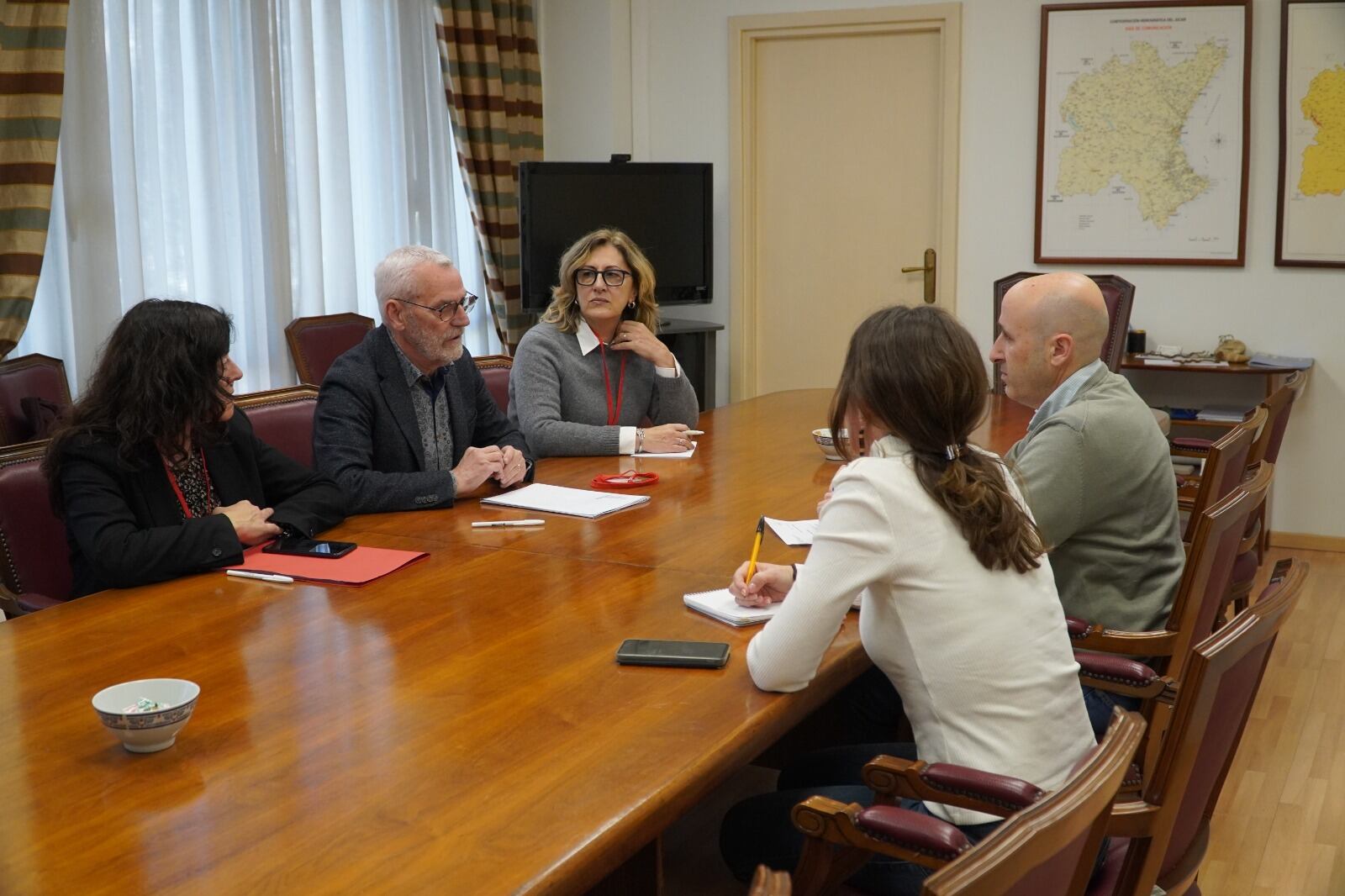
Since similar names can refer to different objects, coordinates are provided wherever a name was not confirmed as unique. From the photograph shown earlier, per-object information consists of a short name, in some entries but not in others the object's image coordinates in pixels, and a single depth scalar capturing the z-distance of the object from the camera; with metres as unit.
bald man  2.41
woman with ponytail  1.68
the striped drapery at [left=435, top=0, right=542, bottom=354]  5.67
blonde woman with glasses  3.59
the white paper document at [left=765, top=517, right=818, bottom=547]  2.51
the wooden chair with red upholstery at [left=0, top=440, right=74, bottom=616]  2.53
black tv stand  5.94
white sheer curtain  4.15
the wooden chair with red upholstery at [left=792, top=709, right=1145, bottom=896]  0.94
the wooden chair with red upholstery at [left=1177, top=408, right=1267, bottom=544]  2.54
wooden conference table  1.29
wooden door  5.91
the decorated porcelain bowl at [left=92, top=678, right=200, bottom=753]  1.50
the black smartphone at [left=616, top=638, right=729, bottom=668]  1.83
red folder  2.26
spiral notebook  2.01
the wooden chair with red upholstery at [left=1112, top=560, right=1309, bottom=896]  1.43
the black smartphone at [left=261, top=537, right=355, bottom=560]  2.39
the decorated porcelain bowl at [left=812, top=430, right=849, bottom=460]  3.43
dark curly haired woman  2.29
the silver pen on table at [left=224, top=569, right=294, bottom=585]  2.26
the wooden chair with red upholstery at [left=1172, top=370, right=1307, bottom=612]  3.30
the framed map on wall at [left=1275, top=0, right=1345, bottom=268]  5.12
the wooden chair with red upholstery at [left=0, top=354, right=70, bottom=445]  3.56
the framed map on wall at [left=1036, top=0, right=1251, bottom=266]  5.34
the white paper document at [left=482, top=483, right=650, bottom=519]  2.78
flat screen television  5.59
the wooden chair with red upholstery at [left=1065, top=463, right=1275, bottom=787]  2.11
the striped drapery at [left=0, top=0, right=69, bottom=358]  3.81
